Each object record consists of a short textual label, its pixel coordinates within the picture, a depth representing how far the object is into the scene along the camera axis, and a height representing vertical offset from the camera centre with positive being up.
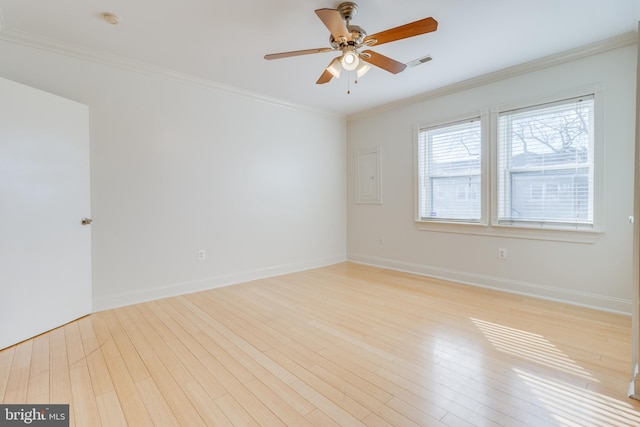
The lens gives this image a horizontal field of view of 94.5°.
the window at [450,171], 3.75 +0.49
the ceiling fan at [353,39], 1.91 +1.21
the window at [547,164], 2.94 +0.46
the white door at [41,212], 2.24 -0.02
